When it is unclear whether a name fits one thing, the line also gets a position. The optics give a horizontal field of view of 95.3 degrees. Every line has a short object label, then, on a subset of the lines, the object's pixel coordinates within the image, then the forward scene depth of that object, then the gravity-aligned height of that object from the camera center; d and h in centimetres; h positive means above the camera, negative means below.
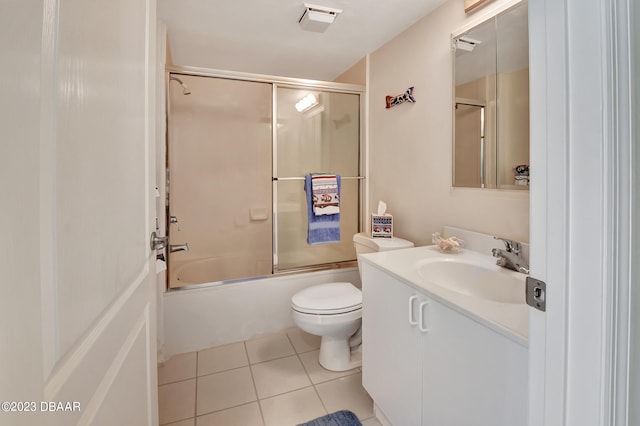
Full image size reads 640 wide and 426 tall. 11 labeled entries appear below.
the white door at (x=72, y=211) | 34 +0
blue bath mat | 141 -103
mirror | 130 +53
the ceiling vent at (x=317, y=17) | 179 +124
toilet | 173 -62
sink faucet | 123 -20
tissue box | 204 -11
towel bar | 243 +29
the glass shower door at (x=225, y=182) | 266 +27
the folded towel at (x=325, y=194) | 234 +14
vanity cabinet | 79 -51
